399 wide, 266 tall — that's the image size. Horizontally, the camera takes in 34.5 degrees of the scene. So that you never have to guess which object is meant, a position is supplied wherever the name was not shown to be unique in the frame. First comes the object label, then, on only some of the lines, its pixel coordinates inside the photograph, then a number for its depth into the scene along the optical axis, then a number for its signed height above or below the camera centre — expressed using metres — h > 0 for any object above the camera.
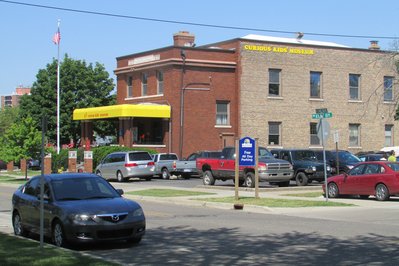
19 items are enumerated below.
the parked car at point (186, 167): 39.25 -0.68
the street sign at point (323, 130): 22.48 +0.92
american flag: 46.59 +8.58
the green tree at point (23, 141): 41.03 +0.94
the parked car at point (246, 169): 29.06 -0.63
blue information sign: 23.66 +0.18
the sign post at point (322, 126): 22.40 +1.06
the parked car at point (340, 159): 32.22 -0.15
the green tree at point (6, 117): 98.29 +5.99
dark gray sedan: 11.91 -1.08
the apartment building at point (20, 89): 178.77 +19.75
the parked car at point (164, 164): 40.03 -0.51
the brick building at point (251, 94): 46.72 +4.84
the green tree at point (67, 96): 63.28 +6.03
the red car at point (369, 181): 22.62 -0.91
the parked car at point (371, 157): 37.53 -0.04
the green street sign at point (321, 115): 22.20 +1.43
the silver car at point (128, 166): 37.62 -0.60
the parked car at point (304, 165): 31.02 -0.43
